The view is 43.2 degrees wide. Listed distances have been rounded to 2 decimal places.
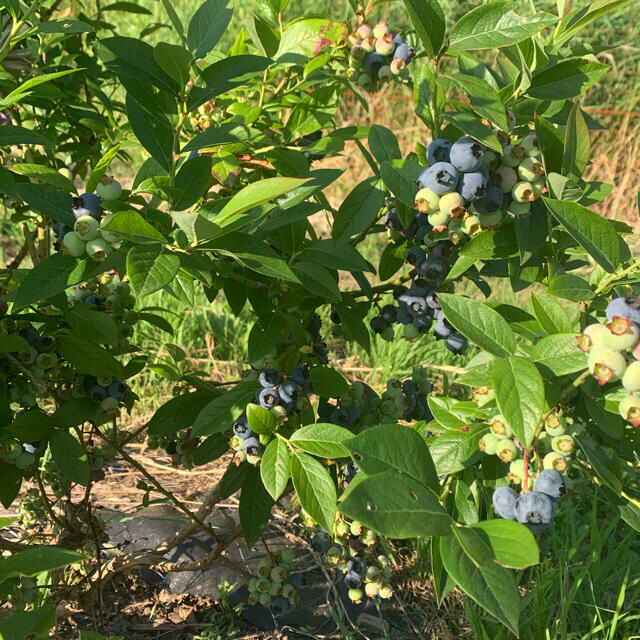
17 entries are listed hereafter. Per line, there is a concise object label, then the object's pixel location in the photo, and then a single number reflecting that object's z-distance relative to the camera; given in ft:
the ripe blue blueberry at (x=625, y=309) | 1.06
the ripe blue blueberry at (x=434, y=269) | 1.62
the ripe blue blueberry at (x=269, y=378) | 1.53
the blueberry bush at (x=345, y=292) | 1.12
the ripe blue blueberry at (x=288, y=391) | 1.52
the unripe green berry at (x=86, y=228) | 1.26
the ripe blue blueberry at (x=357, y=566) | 1.90
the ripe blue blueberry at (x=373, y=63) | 1.81
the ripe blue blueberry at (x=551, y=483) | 1.15
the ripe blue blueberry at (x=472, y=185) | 1.24
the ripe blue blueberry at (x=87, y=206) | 1.30
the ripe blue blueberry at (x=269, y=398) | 1.51
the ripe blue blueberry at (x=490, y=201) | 1.30
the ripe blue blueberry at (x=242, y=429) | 1.50
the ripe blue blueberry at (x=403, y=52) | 1.79
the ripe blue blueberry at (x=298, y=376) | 1.60
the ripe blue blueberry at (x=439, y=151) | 1.32
